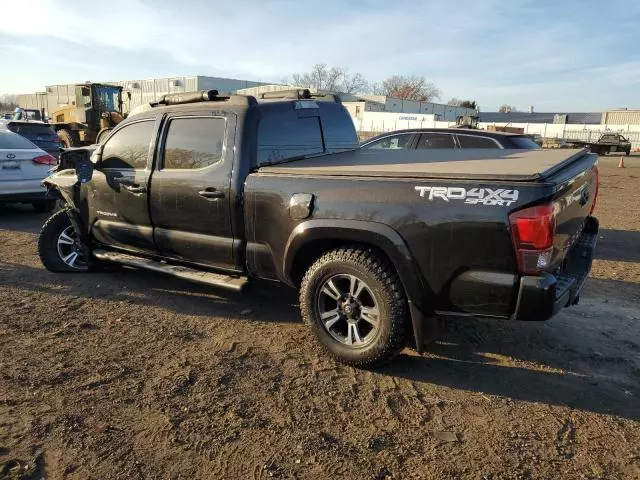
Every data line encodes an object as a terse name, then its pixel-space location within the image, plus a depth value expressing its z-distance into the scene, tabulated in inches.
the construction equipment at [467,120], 1251.7
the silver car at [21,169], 336.2
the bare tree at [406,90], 4074.8
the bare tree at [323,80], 3855.6
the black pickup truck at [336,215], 118.1
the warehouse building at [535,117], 3178.9
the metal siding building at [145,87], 2347.4
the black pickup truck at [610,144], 1445.6
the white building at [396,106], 2808.3
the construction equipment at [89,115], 868.6
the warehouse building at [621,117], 2876.5
